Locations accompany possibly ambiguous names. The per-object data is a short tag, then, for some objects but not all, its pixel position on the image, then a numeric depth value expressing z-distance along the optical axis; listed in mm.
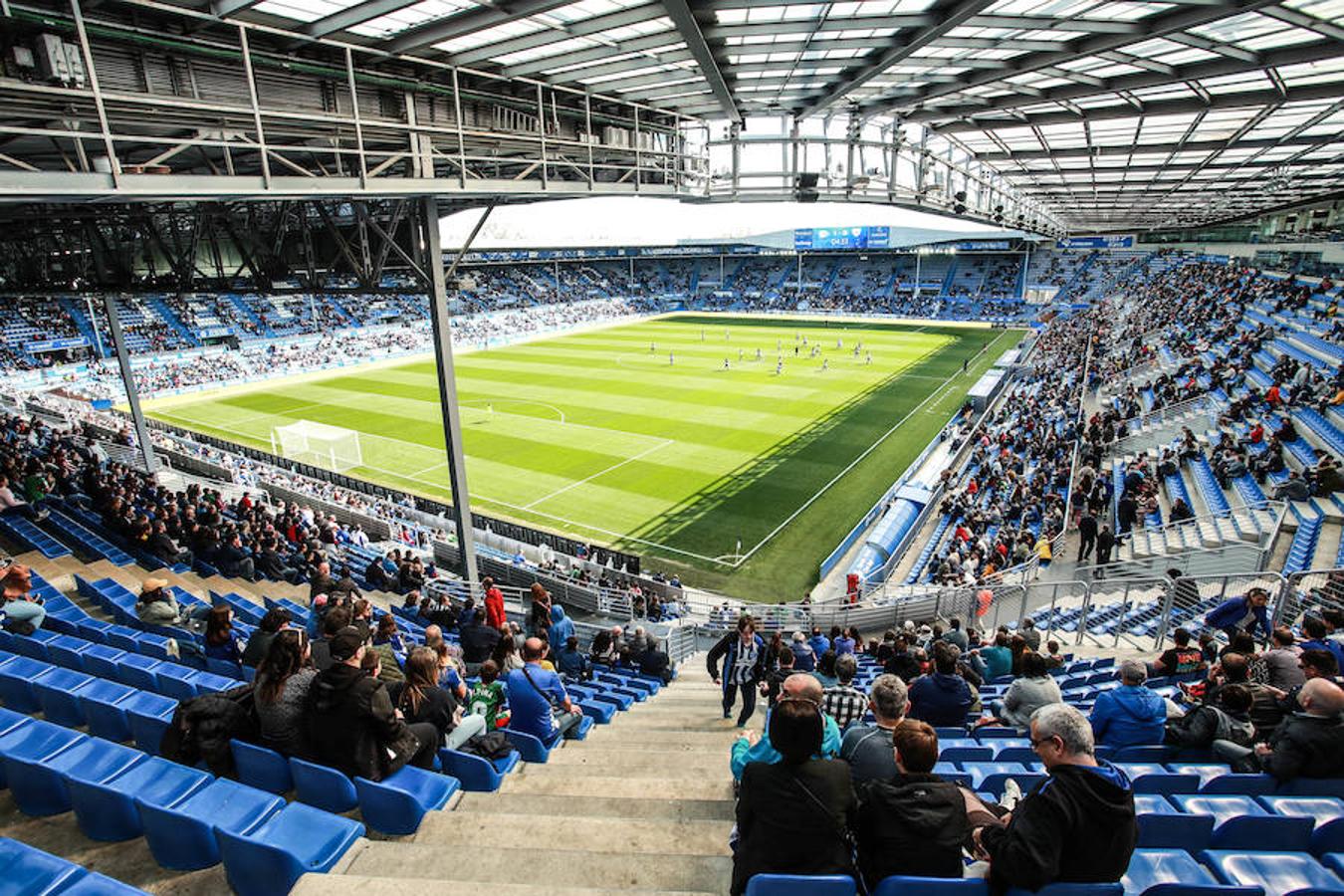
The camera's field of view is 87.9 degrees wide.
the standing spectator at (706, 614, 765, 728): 6805
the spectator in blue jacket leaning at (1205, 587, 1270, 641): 7777
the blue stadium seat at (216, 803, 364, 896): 3010
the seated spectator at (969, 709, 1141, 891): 2576
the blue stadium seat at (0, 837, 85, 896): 2621
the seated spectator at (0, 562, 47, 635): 6246
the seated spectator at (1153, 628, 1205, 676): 6594
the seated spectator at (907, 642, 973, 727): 5109
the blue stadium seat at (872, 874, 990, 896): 2664
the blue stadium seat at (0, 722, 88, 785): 3885
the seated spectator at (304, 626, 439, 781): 3680
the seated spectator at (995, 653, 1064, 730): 5094
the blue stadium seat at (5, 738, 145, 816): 3676
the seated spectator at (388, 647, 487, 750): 4383
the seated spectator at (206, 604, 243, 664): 5945
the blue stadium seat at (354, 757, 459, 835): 3654
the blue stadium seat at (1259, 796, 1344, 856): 3576
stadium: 3441
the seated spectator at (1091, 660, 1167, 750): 4734
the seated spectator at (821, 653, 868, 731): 4527
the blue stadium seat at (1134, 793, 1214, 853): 3637
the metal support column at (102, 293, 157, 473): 18938
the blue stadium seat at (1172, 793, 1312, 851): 3605
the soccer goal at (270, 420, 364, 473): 26500
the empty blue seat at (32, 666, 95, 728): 4914
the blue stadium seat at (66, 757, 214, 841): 3473
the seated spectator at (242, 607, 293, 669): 5511
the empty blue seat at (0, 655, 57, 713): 5141
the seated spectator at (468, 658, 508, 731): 5004
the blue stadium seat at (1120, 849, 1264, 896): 3219
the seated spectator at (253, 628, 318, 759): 3857
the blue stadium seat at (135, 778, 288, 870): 3230
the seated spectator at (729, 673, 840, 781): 3359
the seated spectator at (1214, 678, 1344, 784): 3867
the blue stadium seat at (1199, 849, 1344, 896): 3238
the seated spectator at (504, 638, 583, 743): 5312
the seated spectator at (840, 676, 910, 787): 3439
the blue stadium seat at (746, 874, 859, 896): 2645
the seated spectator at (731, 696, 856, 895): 2752
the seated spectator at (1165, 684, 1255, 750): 4578
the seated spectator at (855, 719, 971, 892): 2742
